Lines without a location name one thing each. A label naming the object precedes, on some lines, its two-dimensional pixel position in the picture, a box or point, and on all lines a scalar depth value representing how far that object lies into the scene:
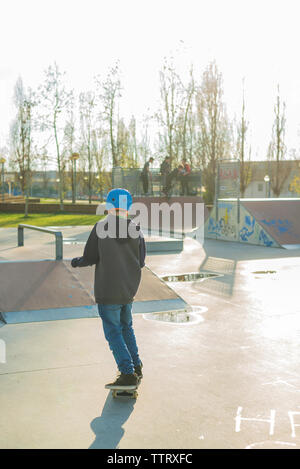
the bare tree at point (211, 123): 39.74
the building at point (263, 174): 51.56
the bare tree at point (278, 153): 49.59
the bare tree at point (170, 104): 38.50
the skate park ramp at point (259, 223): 15.17
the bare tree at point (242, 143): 46.41
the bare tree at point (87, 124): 53.39
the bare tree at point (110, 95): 41.75
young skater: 4.02
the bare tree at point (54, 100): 39.00
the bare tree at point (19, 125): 36.19
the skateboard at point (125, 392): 4.01
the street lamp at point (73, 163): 38.28
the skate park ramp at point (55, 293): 6.60
